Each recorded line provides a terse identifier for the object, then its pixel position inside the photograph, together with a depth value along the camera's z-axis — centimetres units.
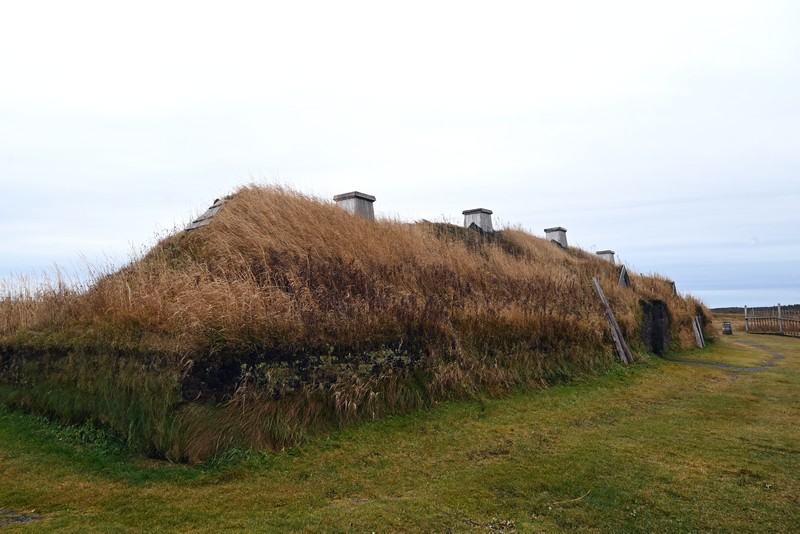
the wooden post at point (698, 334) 1815
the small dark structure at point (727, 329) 2798
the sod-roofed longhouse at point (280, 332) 584
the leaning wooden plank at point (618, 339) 1185
